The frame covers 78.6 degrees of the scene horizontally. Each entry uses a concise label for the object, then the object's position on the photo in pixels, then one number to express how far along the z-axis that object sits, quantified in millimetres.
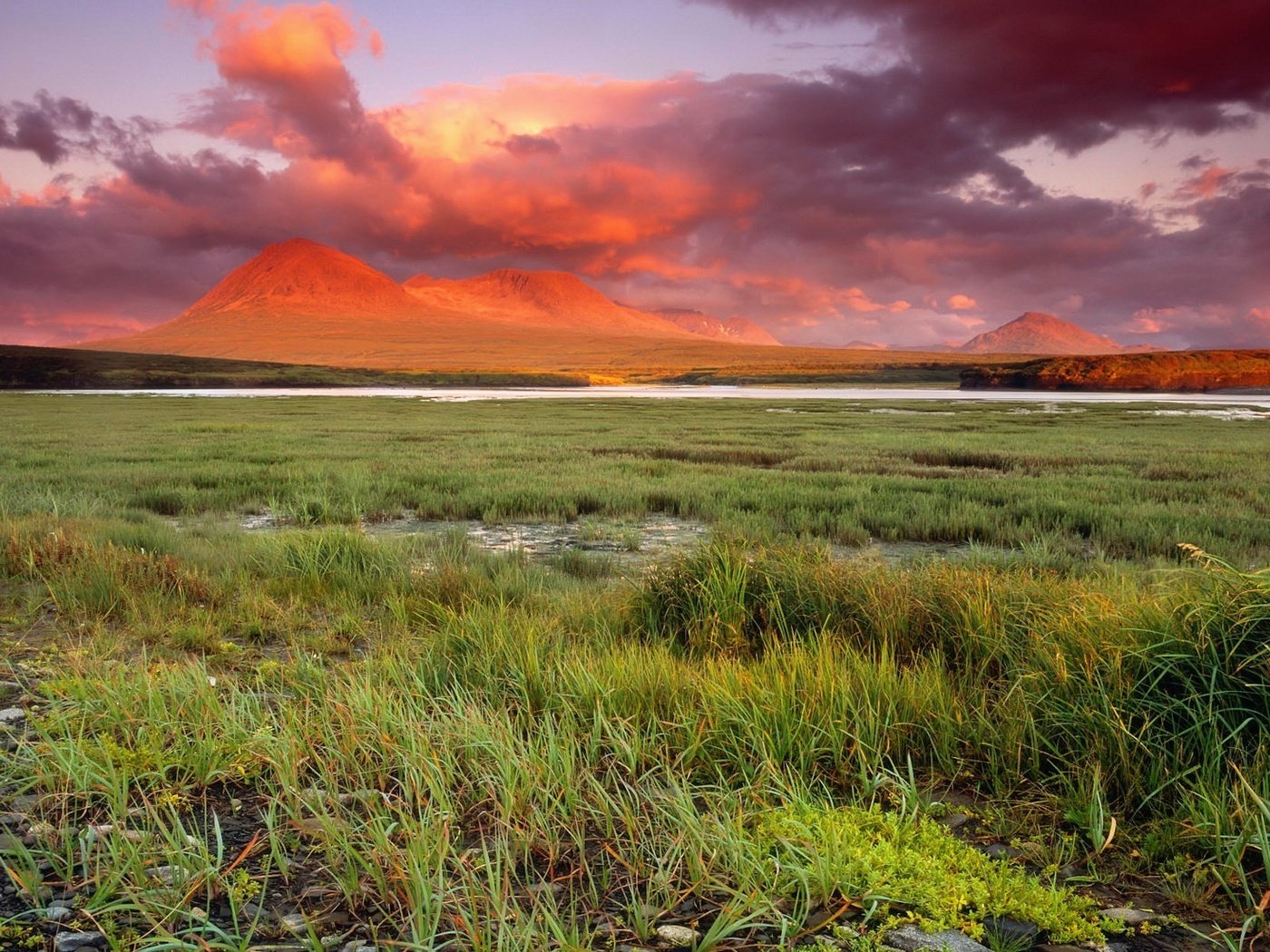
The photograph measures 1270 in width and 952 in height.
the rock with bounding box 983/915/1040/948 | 2516
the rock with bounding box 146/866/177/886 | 2766
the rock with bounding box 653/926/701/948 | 2506
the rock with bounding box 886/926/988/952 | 2469
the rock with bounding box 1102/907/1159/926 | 2605
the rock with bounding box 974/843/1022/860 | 3014
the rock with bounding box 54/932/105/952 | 2490
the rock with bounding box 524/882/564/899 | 2617
